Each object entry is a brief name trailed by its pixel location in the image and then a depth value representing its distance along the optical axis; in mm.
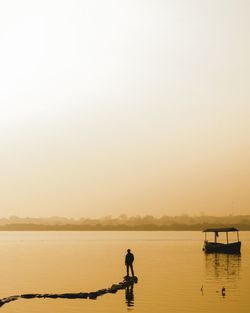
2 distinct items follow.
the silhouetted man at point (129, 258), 48156
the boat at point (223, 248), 100812
